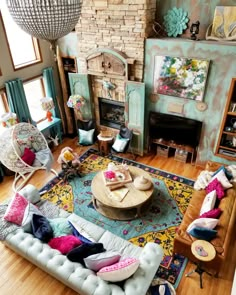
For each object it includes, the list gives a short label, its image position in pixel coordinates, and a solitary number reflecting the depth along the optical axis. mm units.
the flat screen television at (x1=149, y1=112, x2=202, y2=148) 5215
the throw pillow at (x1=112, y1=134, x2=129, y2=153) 5688
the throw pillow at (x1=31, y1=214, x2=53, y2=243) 3250
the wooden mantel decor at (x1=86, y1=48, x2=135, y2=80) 5227
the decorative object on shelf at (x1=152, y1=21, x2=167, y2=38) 4957
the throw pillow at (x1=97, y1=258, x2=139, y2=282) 2609
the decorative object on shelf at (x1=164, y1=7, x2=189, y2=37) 4617
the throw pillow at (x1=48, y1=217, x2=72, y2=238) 3477
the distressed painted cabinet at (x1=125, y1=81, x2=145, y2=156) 5323
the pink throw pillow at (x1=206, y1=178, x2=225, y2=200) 3924
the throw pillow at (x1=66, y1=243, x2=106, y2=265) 2893
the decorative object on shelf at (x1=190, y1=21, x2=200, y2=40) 4441
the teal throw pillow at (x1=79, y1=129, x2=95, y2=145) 6352
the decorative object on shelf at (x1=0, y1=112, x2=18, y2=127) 5047
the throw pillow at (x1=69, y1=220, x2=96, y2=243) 3371
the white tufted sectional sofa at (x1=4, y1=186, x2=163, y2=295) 2607
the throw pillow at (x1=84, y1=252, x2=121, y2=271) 2787
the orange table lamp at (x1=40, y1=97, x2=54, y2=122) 5738
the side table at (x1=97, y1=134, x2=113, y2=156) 5925
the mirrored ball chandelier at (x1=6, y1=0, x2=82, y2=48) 1599
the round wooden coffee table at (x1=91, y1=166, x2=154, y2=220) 4151
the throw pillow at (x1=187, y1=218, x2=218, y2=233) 3350
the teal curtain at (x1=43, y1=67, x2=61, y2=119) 5929
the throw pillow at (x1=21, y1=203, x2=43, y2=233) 3376
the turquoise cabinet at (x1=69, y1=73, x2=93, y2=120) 5945
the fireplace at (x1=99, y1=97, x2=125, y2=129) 6148
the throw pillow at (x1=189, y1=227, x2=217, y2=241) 3262
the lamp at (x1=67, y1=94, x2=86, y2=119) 6004
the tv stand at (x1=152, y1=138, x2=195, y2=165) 5543
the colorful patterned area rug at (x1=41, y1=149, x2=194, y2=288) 3741
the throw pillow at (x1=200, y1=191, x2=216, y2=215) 3709
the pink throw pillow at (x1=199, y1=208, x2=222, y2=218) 3520
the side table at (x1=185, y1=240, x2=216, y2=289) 3010
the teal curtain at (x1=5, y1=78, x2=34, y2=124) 5145
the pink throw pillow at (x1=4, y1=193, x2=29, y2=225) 3374
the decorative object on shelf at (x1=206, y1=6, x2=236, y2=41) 4180
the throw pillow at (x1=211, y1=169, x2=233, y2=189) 4066
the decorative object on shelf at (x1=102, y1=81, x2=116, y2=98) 5712
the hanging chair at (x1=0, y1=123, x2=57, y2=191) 4711
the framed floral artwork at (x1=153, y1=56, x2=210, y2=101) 4636
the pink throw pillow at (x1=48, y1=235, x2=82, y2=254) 3088
